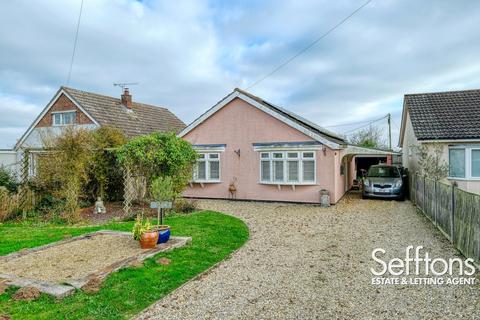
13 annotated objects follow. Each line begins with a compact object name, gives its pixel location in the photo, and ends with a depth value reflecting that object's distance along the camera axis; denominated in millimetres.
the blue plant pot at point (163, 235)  7863
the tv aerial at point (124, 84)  26186
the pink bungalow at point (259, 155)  15289
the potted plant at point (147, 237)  7449
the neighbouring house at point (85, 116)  22719
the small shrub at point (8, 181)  15055
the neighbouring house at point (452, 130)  15391
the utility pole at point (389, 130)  37531
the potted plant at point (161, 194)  8898
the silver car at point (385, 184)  16422
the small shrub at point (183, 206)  13549
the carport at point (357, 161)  18981
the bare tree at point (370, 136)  42969
